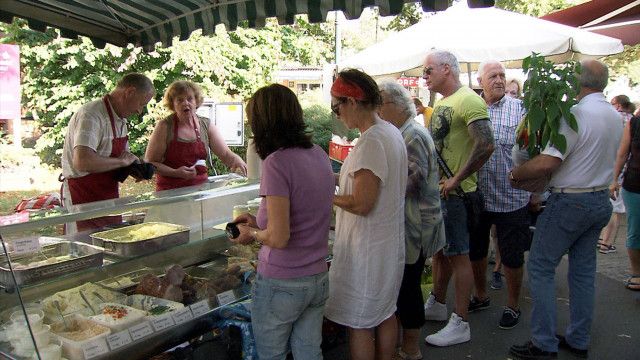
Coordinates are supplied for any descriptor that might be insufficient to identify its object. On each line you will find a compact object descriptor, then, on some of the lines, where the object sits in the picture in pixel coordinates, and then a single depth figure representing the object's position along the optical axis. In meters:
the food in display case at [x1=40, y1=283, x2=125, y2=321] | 2.12
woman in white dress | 2.44
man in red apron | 3.30
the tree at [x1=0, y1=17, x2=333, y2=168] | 11.12
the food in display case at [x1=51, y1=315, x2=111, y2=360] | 1.96
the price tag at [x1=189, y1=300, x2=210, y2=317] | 2.38
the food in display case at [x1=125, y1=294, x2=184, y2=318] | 2.32
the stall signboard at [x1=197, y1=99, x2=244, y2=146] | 7.62
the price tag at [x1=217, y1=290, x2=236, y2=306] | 2.54
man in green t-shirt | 3.49
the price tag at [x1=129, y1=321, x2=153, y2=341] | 2.13
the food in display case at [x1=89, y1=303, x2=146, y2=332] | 2.12
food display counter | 1.99
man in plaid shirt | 3.97
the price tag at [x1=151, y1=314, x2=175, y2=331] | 2.21
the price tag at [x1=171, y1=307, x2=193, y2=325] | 2.30
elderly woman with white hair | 2.98
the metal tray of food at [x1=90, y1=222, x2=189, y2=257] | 2.37
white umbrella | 5.45
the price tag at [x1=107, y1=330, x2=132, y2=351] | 2.04
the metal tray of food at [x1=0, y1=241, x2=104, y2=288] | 1.97
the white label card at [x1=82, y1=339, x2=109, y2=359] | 1.95
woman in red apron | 3.84
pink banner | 7.20
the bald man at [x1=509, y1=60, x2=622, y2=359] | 3.13
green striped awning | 3.17
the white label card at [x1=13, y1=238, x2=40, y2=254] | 2.06
